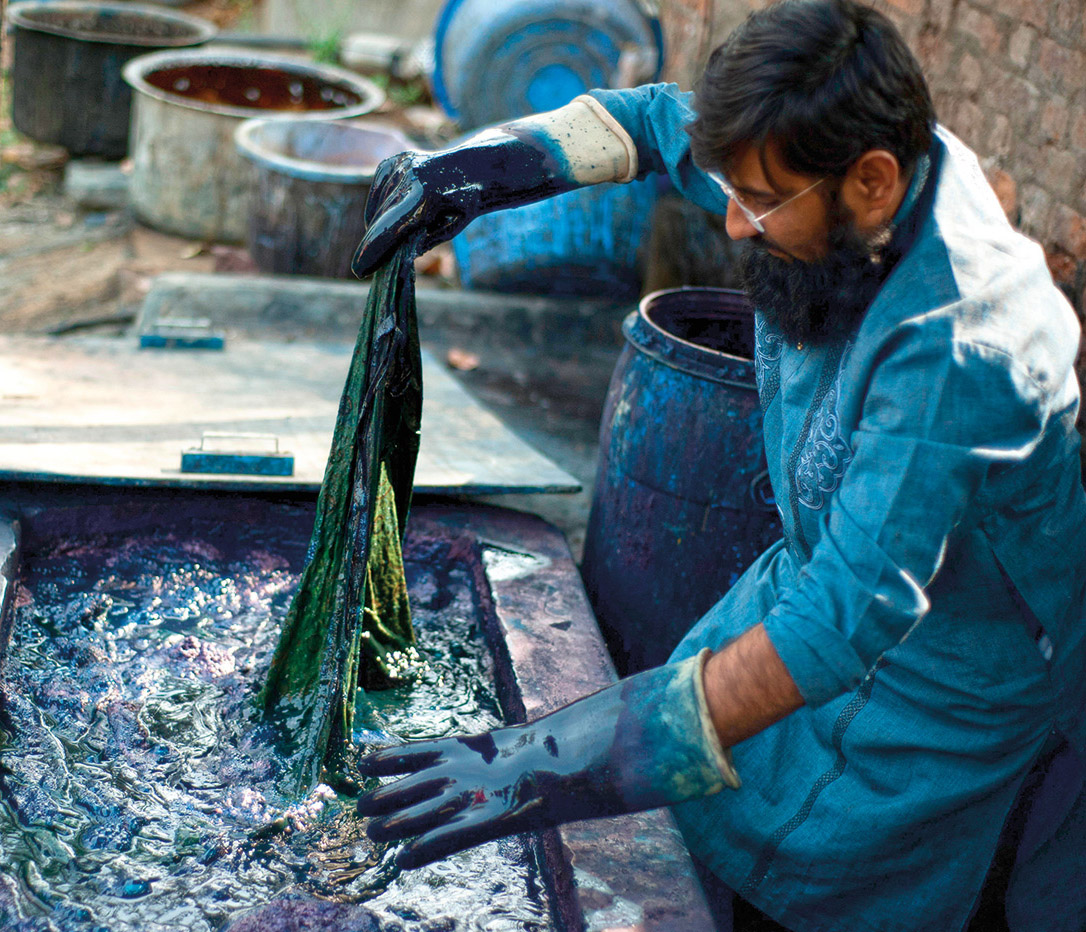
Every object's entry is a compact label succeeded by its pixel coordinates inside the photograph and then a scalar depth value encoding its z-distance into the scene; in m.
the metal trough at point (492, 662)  1.78
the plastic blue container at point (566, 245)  5.05
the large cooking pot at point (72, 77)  7.11
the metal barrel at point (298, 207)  5.02
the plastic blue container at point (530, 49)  6.12
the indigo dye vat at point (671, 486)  2.60
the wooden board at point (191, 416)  2.84
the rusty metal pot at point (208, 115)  6.06
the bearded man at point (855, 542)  1.43
